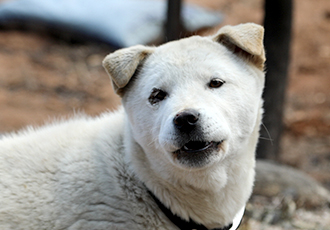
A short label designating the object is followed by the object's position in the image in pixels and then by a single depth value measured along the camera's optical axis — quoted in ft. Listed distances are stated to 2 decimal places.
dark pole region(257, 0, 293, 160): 42.63
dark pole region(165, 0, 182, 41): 48.65
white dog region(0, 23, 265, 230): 20.57
